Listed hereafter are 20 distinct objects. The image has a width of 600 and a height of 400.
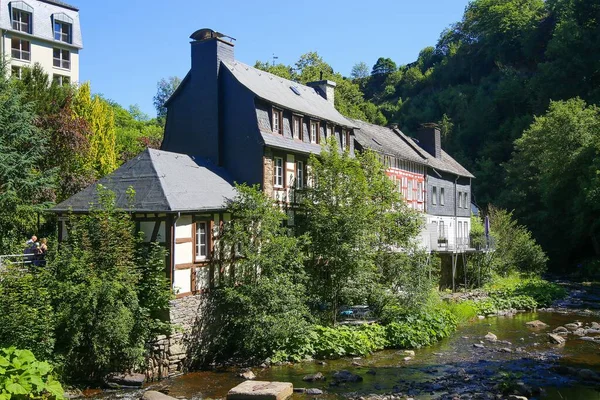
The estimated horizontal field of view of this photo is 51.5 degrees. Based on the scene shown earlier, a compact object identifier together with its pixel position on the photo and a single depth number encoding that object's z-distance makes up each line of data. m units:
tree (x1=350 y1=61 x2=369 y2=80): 122.12
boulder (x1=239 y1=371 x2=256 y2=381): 17.39
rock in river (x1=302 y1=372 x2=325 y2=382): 17.38
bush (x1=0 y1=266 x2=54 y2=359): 14.35
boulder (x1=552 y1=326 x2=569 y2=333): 25.00
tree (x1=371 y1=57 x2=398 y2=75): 118.50
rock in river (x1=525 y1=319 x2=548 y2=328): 26.63
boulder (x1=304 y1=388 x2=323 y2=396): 16.08
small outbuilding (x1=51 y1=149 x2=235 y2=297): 17.98
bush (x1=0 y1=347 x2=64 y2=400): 12.57
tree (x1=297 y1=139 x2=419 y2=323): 22.47
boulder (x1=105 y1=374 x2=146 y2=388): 16.23
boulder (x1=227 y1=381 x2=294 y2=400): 15.10
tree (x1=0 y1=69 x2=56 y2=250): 22.78
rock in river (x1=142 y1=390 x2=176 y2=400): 14.77
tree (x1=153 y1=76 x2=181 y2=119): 89.44
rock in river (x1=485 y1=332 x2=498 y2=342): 23.34
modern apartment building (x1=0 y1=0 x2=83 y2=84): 45.78
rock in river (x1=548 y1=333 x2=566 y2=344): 22.84
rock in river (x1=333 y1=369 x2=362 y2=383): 17.41
